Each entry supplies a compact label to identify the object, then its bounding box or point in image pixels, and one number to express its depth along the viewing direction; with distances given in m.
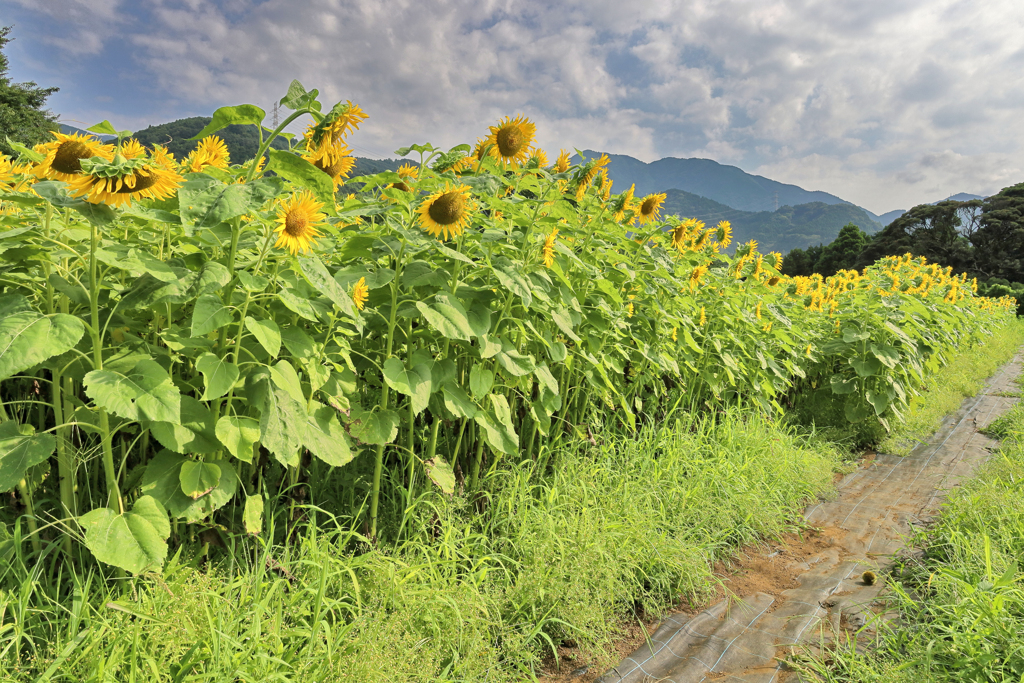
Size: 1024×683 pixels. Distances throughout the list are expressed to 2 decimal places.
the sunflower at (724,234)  4.32
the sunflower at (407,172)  2.46
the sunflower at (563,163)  2.83
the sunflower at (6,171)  1.47
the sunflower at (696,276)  3.91
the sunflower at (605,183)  2.90
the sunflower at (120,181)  1.24
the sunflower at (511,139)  2.31
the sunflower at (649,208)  3.23
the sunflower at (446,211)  1.87
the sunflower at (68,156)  1.33
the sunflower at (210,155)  1.86
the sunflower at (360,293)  1.76
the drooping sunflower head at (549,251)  2.30
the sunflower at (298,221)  1.46
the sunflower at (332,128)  1.41
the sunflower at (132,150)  1.40
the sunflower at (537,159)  2.52
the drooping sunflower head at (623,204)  3.17
